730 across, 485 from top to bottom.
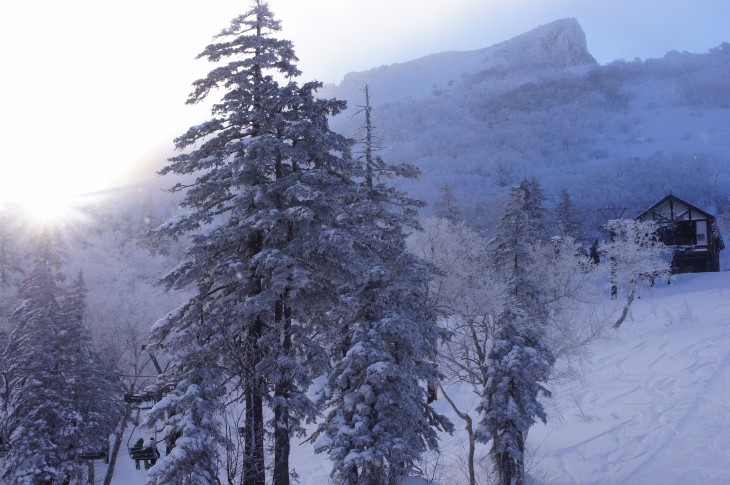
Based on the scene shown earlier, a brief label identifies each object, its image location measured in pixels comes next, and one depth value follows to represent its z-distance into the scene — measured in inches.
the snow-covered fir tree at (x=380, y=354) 669.9
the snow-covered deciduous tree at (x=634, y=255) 1846.7
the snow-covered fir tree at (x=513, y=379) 794.2
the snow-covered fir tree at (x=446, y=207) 2405.3
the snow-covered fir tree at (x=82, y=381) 1190.3
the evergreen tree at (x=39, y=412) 1093.9
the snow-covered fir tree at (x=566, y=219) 2522.1
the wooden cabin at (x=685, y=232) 2277.3
